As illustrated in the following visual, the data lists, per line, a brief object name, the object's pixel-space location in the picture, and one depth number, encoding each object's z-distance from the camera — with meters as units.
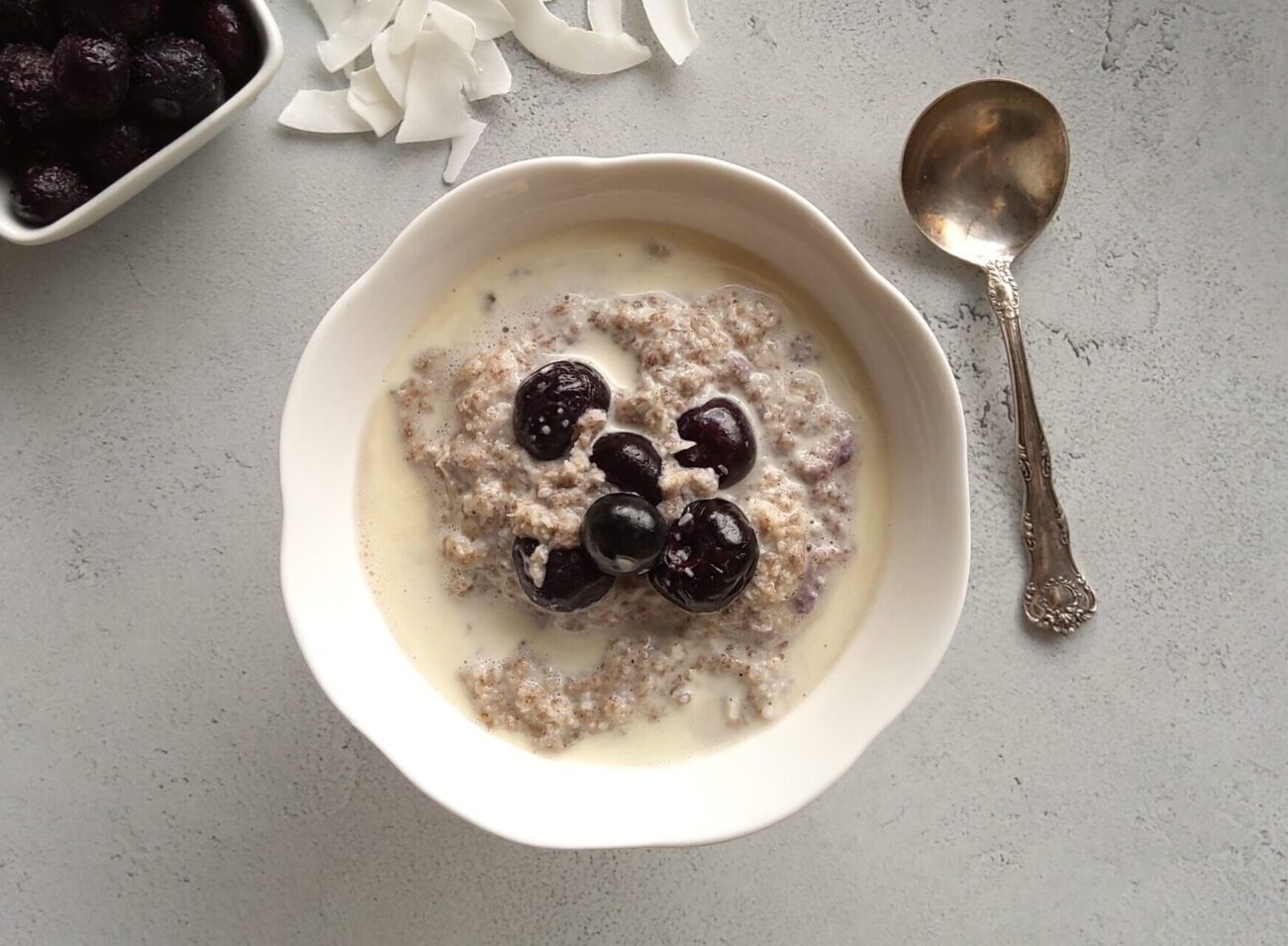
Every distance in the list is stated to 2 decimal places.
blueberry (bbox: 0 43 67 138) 0.23
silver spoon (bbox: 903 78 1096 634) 0.25
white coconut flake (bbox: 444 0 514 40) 0.25
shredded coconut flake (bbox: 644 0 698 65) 0.25
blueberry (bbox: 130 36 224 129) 0.23
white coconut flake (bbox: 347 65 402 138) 0.25
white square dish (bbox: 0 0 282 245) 0.23
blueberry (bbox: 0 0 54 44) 0.23
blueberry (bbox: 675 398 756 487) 0.20
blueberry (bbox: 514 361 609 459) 0.20
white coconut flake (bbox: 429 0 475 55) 0.25
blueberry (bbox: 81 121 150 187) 0.23
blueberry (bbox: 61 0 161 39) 0.22
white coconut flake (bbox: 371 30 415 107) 0.25
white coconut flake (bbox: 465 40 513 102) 0.25
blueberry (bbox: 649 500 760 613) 0.19
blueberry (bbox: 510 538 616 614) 0.20
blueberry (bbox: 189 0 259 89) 0.23
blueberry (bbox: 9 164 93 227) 0.23
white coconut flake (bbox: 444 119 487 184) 0.25
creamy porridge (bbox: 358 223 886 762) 0.20
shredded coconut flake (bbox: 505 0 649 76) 0.25
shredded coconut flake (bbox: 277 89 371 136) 0.25
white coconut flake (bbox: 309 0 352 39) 0.25
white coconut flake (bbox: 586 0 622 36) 0.25
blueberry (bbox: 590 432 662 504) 0.20
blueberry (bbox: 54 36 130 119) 0.22
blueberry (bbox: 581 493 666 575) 0.19
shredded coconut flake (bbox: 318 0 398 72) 0.25
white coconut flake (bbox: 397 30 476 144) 0.25
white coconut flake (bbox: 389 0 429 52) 0.25
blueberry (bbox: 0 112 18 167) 0.23
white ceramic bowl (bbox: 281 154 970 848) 0.21
